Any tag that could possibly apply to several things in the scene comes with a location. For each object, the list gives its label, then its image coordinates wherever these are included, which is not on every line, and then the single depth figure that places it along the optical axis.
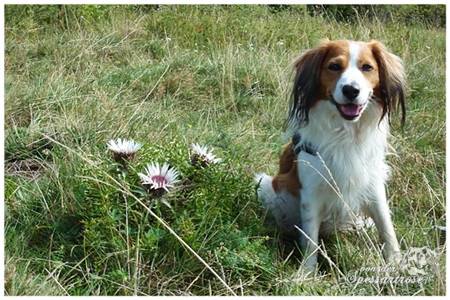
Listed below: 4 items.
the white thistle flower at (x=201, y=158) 3.43
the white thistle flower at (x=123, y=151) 3.29
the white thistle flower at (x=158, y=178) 3.06
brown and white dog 3.46
